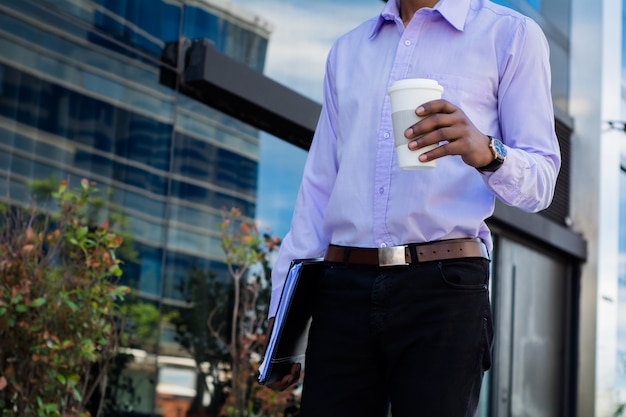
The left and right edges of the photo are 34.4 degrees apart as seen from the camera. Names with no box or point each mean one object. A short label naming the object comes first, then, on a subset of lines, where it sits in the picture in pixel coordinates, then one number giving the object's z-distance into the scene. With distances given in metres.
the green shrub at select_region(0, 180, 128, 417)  4.26
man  2.10
